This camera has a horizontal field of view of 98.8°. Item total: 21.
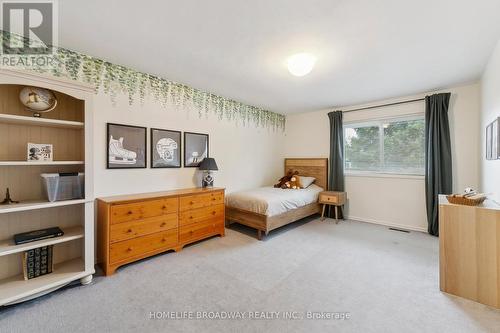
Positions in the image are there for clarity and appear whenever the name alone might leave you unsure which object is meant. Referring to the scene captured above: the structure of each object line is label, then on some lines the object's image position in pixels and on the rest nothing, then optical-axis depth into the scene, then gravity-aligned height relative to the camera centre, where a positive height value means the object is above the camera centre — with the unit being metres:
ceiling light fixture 2.29 +1.12
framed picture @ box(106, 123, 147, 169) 2.61 +0.26
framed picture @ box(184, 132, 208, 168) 3.40 +0.30
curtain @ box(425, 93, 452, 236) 3.31 +0.19
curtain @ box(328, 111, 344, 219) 4.36 +0.27
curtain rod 3.61 +1.13
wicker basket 1.90 -0.31
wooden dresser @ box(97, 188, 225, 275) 2.26 -0.68
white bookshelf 1.79 -0.15
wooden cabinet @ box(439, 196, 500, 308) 1.76 -0.74
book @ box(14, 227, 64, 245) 1.84 -0.61
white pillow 4.49 -0.31
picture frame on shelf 1.91 +0.14
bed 3.21 -0.64
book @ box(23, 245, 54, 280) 1.90 -0.86
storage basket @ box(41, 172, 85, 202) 1.93 -0.17
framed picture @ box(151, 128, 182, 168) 3.01 +0.27
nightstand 4.03 -0.61
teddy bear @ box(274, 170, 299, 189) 4.49 -0.29
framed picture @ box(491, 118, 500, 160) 2.05 +0.24
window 3.73 +0.38
